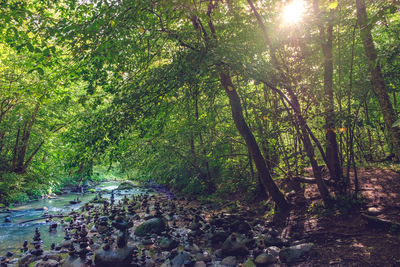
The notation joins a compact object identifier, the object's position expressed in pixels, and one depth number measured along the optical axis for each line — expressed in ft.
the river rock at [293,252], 14.92
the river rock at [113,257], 16.08
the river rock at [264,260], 15.04
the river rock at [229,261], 15.76
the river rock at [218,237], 19.92
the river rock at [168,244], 19.47
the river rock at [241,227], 21.08
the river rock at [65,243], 20.94
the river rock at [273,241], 17.54
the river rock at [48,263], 16.45
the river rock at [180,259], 16.26
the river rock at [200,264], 15.80
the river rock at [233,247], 17.04
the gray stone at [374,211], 17.22
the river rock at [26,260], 17.38
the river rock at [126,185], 69.00
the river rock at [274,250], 16.28
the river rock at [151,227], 23.58
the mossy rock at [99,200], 45.49
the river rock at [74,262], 16.63
